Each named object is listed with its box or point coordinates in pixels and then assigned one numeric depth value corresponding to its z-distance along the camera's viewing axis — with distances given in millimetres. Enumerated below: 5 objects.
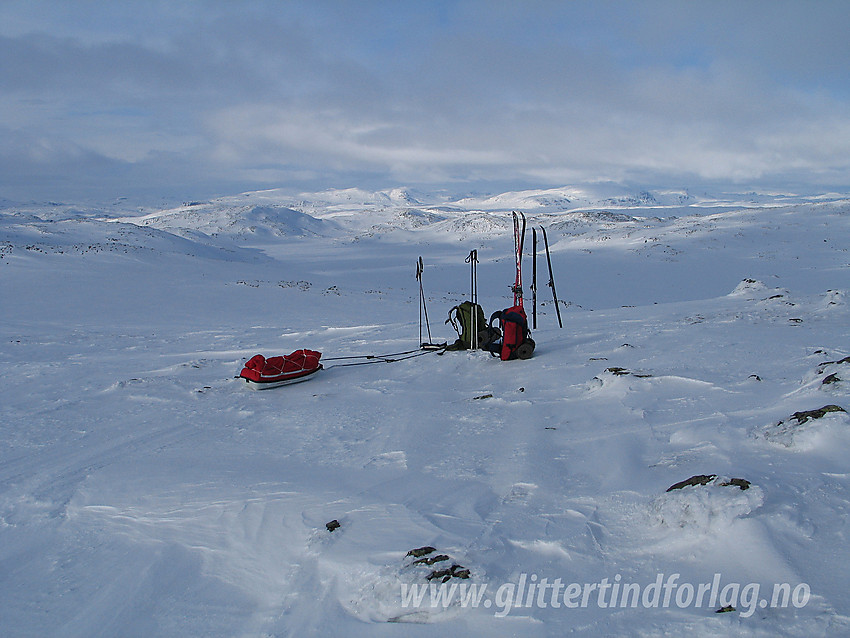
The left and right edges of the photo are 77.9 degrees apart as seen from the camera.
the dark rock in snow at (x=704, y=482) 3102
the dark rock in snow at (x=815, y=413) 3882
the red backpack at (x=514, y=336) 8289
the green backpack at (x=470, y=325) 9055
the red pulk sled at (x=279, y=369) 7711
